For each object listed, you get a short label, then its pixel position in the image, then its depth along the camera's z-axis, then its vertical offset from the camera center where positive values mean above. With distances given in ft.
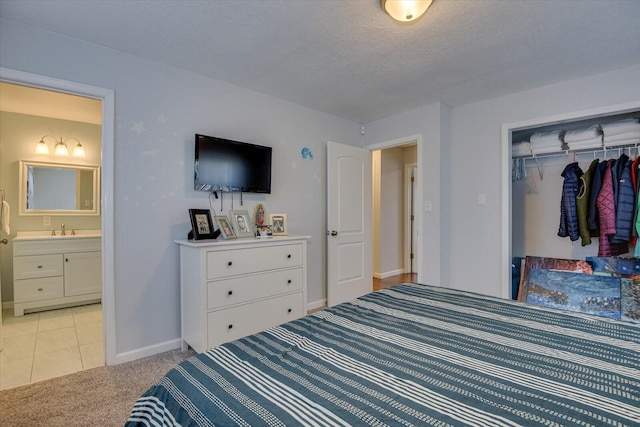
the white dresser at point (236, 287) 7.70 -2.01
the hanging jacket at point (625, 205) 9.03 +0.18
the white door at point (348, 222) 12.23 -0.41
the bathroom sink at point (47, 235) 11.87 -0.87
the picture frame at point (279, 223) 10.66 -0.36
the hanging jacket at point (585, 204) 9.98 +0.24
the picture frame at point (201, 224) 8.38 -0.30
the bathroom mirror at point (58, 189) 12.51 +1.05
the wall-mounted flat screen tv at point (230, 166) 8.89 +1.44
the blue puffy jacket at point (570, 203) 10.27 +0.28
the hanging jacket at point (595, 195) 9.75 +0.51
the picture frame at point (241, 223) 9.23 -0.31
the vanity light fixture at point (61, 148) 12.66 +2.73
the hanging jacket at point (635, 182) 8.96 +0.85
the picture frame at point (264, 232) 9.34 -0.61
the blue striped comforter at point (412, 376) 2.48 -1.60
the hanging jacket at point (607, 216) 9.27 -0.14
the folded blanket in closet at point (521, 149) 11.60 +2.38
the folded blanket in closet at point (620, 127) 9.26 +2.57
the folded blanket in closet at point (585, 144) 9.94 +2.21
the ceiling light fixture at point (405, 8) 5.59 +3.73
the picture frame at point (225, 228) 8.71 -0.42
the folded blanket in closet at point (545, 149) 10.88 +2.22
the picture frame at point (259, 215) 10.26 -0.08
